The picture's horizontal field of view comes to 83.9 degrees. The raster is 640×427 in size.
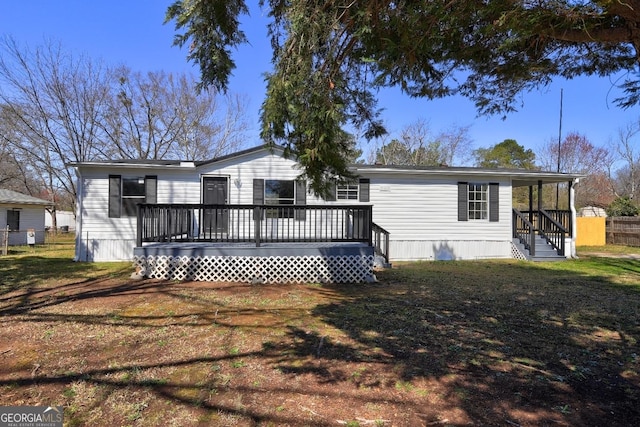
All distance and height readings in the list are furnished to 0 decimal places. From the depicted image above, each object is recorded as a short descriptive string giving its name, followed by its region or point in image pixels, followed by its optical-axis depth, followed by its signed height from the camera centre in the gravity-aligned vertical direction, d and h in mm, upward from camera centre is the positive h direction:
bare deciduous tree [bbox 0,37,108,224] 19688 +5215
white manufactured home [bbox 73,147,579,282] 7516 -89
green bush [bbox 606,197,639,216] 19141 +462
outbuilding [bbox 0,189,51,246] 18109 +6
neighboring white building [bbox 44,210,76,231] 34062 -456
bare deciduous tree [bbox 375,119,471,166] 28734 +5347
